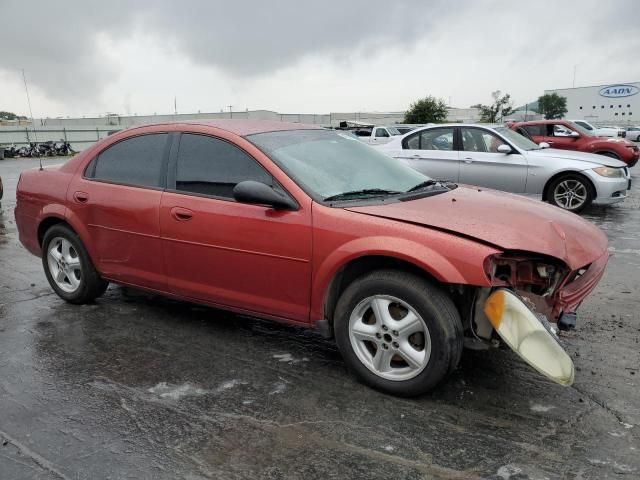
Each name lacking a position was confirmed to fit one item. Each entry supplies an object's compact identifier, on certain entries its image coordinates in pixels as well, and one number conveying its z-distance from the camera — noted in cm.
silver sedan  916
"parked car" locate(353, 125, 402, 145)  2484
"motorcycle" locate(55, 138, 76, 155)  3262
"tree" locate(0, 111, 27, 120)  6194
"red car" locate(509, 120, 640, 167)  1393
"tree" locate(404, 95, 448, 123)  4753
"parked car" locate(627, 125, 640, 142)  4209
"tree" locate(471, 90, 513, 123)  6294
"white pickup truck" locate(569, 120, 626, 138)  2695
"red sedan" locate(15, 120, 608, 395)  303
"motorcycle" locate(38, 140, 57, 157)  3169
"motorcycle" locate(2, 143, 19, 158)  3044
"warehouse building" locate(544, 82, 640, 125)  8838
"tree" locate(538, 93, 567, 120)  8450
